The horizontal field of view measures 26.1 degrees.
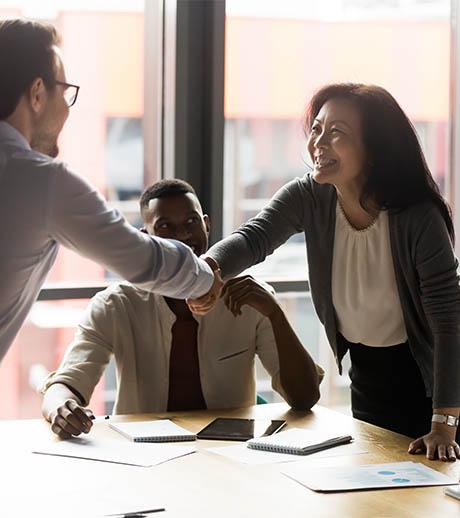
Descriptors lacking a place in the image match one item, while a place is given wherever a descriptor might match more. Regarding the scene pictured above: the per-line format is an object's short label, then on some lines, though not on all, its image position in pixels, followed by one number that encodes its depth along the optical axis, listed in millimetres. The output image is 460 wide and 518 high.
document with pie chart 2109
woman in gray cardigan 2654
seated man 2938
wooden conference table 1962
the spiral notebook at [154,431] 2496
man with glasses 1802
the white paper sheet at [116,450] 2318
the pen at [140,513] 1911
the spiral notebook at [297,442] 2389
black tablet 2539
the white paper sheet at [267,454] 2330
